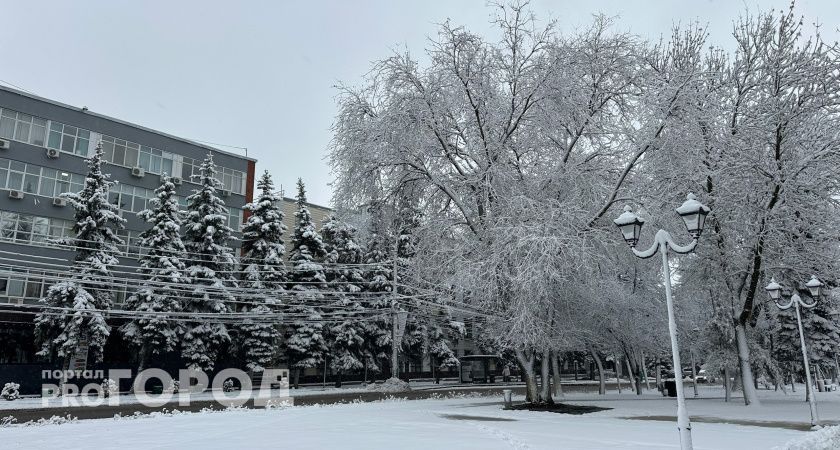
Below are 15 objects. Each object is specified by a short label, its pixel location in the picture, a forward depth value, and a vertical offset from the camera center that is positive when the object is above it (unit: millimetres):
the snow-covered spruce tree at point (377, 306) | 43531 +3073
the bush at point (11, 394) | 28888 -2062
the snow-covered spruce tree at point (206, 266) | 34156 +4923
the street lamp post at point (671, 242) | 8789 +1846
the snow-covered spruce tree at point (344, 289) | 41000 +4217
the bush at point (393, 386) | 40469 -2476
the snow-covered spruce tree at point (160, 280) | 33000 +3844
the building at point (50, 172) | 35656 +11538
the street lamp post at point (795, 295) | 16422 +1673
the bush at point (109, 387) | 29681 -1944
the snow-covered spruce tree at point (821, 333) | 33281 +960
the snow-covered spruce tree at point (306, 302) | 38188 +3086
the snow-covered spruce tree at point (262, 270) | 36312 +4977
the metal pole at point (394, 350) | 38481 -36
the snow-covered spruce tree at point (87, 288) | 30703 +3159
